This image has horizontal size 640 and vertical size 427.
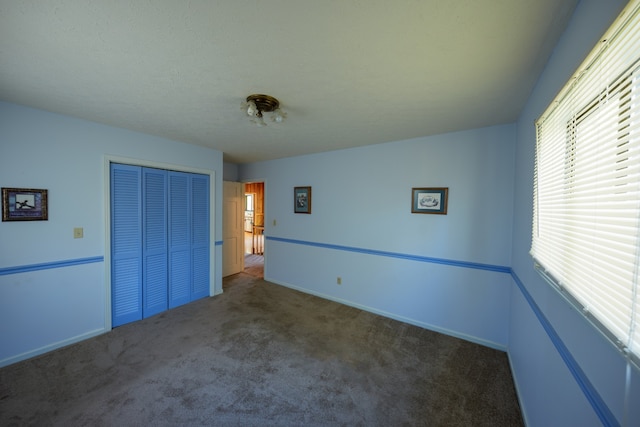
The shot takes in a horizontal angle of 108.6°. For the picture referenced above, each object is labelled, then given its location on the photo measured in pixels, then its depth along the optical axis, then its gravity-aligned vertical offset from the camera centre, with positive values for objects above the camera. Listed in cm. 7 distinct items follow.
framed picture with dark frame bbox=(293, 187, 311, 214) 397 +18
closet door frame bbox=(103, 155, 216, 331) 263 +7
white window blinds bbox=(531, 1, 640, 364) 63 +9
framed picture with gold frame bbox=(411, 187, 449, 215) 275 +14
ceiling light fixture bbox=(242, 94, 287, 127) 183 +87
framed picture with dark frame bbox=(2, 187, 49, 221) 208 +3
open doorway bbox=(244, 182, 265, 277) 705 -34
